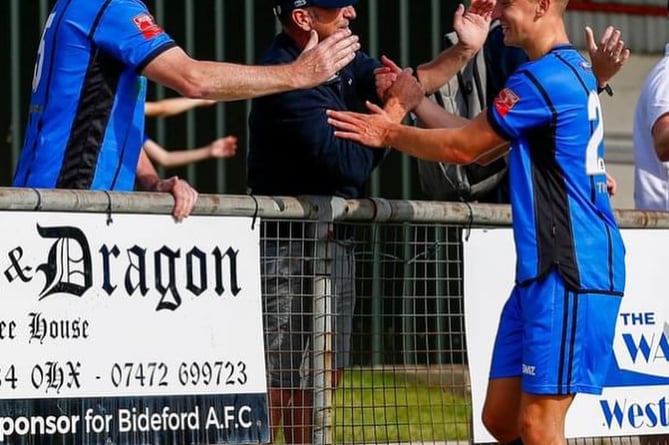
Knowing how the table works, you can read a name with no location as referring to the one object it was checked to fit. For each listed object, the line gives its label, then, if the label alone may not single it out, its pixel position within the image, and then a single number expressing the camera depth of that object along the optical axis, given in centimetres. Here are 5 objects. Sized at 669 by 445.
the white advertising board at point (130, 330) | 1118
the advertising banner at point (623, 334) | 1335
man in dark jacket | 1257
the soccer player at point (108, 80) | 1149
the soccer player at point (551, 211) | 1141
